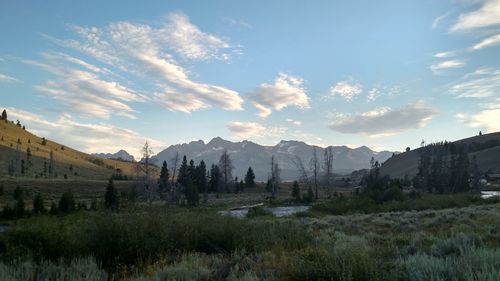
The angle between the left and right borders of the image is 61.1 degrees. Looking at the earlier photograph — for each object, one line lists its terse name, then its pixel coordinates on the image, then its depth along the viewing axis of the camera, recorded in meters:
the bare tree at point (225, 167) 117.81
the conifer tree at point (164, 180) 104.90
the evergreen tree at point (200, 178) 109.44
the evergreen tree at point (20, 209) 51.38
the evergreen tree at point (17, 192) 73.38
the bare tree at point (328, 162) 96.55
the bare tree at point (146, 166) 74.15
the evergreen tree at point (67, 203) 55.25
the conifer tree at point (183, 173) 110.80
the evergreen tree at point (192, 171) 110.47
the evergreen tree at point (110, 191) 61.92
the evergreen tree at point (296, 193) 78.16
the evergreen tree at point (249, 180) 126.96
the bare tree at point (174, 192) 79.65
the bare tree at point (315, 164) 93.20
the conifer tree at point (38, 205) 53.82
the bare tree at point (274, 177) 101.00
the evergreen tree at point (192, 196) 75.02
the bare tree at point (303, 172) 87.56
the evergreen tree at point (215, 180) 113.38
